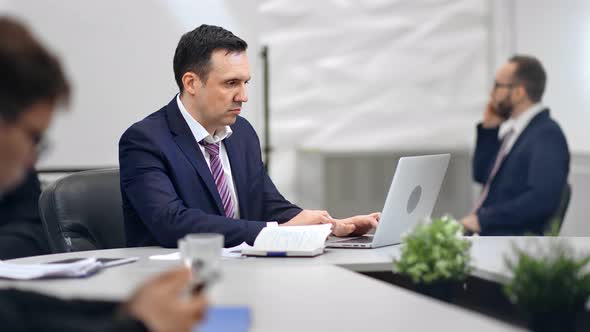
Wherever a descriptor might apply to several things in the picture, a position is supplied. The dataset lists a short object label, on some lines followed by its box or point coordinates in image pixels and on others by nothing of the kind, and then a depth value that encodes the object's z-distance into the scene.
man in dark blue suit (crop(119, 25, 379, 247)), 4.47
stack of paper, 3.47
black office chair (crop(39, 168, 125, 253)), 4.68
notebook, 3.96
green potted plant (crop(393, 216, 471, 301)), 3.19
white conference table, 2.66
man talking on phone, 6.88
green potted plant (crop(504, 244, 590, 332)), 2.81
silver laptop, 3.99
